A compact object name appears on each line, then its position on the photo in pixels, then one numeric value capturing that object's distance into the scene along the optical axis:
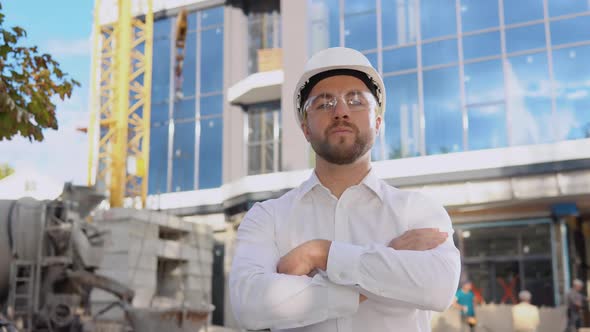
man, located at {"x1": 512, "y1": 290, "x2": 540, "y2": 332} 14.08
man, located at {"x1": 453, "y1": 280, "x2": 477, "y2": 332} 15.16
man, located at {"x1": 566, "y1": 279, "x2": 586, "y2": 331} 17.08
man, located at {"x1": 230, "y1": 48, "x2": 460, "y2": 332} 2.33
